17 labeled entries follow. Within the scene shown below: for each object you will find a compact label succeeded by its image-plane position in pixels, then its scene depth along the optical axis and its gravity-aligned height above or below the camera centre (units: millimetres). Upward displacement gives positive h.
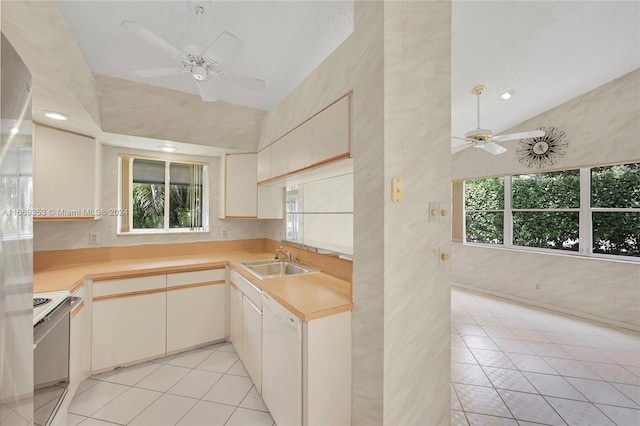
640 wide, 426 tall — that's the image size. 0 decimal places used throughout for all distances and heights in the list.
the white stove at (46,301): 1307 -517
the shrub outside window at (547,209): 3814 +84
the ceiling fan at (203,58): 1429 +983
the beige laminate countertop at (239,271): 1518 -520
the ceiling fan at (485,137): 2838 +885
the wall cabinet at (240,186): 3105 +347
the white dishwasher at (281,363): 1444 -930
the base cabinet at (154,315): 2195 -948
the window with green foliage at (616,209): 3320 +78
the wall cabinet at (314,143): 1614 +550
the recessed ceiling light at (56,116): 1932 +762
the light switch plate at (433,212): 1563 +15
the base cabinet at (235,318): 2385 -1019
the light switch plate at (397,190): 1356 +132
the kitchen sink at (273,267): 2663 -565
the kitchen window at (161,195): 2955 +232
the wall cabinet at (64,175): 2125 +346
